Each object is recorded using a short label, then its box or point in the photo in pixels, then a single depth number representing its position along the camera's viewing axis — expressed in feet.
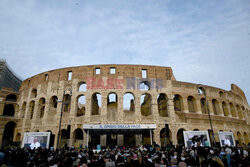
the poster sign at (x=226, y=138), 66.64
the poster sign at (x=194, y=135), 63.00
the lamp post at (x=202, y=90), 96.02
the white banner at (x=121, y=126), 64.80
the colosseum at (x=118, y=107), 78.12
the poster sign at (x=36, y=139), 62.39
